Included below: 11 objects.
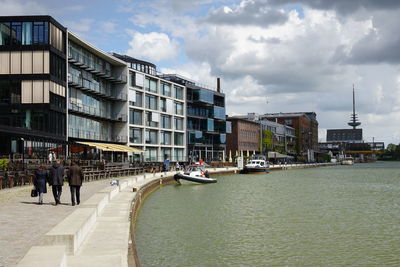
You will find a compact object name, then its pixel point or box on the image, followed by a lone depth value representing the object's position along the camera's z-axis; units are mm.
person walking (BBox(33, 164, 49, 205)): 23781
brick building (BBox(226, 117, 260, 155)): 133000
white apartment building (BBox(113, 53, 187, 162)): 85500
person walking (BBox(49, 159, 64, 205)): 23625
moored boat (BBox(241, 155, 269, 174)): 90062
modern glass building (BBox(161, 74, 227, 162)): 105000
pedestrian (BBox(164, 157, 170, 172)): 72875
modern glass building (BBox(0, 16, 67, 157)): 55625
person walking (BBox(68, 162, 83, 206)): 23156
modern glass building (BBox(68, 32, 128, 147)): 66500
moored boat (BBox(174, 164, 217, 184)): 56188
